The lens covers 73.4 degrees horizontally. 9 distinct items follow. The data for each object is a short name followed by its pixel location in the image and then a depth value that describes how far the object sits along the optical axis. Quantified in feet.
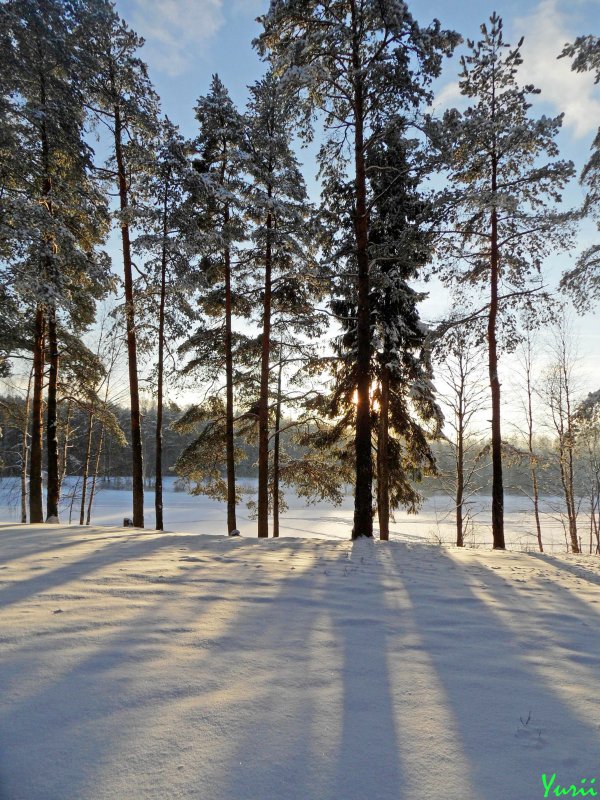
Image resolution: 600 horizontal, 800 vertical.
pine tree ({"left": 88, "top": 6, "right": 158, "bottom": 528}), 35.17
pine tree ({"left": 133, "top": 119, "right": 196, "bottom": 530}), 37.22
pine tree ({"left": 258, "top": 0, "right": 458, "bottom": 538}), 26.45
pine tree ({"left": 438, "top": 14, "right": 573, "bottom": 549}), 30.14
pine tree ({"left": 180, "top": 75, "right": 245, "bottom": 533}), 38.29
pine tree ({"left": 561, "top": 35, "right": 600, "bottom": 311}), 28.19
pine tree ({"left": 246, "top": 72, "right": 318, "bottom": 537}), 38.37
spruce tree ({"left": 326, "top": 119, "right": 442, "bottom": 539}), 36.07
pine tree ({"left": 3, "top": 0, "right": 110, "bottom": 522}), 29.12
